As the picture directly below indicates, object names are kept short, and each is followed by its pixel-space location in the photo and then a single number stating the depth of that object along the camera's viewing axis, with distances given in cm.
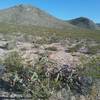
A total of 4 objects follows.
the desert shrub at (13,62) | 382
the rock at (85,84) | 327
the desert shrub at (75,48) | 613
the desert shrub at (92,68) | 375
